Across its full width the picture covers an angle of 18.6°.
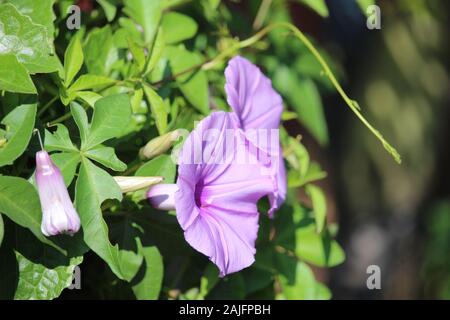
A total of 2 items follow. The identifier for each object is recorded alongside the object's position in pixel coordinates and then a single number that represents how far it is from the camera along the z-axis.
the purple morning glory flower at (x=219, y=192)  0.57
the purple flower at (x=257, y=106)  0.62
